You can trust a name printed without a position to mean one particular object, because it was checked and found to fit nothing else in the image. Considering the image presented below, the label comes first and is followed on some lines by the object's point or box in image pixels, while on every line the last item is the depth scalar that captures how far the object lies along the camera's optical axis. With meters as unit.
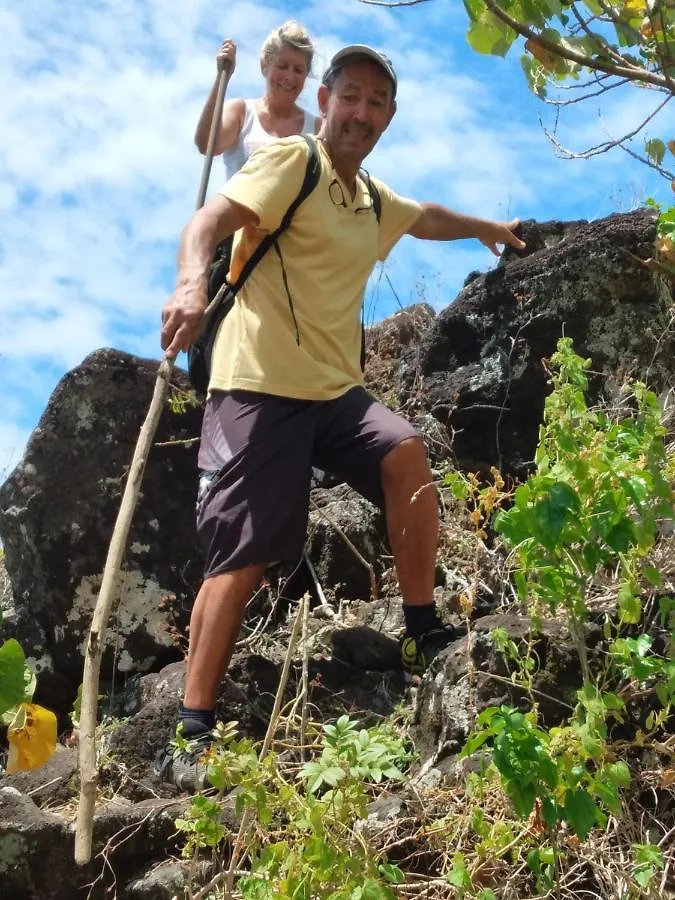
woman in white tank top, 4.39
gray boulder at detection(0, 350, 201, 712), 4.57
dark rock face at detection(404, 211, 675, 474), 4.65
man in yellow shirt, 3.27
